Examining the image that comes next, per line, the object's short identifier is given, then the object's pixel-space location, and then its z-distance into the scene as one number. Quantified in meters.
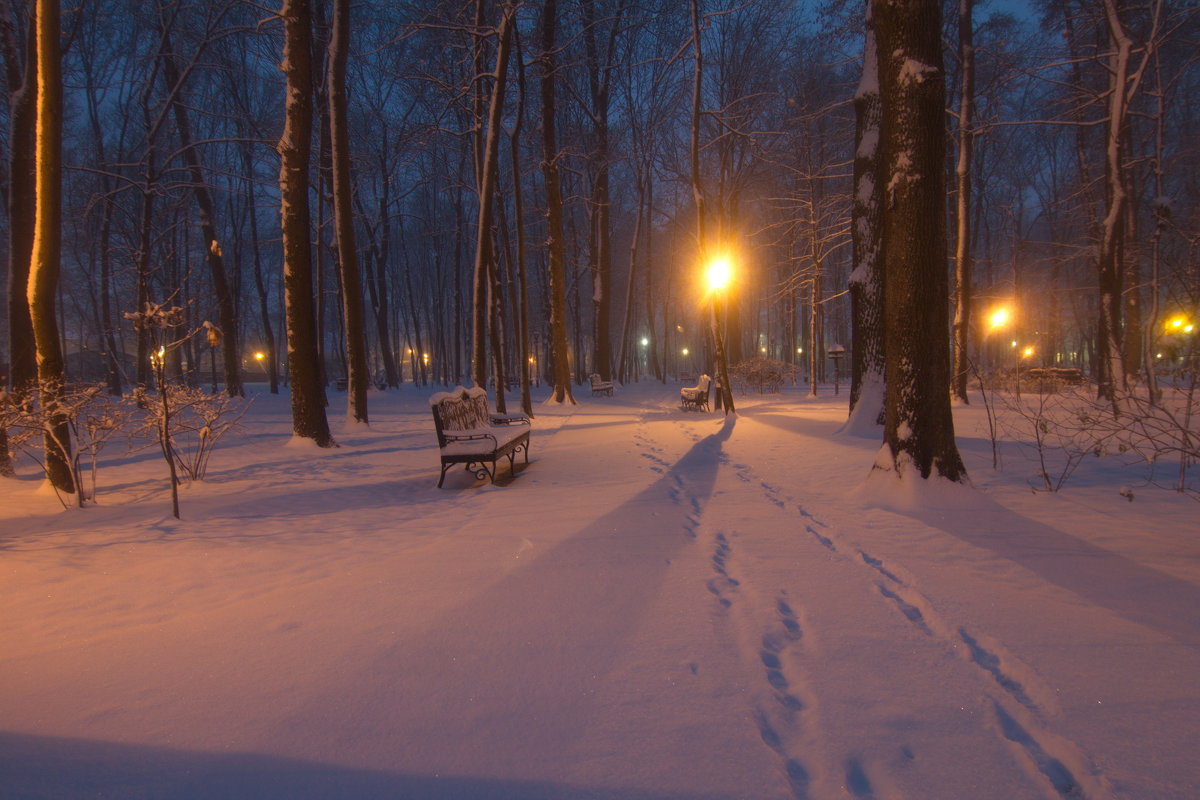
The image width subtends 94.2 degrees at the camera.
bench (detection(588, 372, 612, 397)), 22.54
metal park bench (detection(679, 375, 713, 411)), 15.88
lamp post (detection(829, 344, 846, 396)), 22.41
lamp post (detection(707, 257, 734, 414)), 13.50
